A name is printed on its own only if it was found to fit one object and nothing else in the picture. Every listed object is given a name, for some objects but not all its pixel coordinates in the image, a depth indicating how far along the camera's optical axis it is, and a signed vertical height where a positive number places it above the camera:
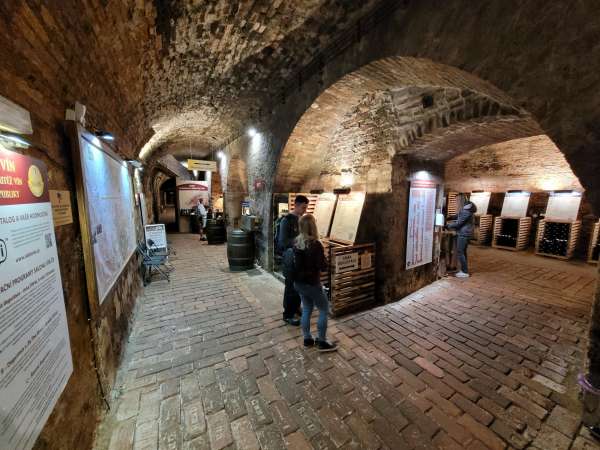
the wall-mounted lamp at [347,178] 5.05 +0.35
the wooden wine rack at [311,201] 5.87 -0.18
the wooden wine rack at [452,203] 9.79 -0.40
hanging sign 9.39 +1.18
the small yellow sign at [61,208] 1.65 -0.10
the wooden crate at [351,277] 3.97 -1.47
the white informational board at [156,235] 5.84 -1.05
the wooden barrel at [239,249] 6.41 -1.52
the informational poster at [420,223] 4.56 -0.58
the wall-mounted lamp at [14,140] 1.20 +0.29
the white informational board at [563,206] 7.19 -0.38
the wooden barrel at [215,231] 9.95 -1.61
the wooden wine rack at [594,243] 6.84 -1.44
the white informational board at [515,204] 8.33 -0.37
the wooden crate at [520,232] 8.41 -1.36
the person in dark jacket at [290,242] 3.75 -0.80
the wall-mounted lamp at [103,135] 2.55 +0.65
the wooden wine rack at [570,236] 7.27 -1.31
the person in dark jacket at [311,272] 2.88 -0.97
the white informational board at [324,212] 5.30 -0.42
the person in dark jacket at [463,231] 5.75 -0.94
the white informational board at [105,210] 2.16 -0.18
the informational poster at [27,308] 1.09 -0.62
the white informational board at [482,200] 9.27 -0.25
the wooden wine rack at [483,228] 9.45 -1.37
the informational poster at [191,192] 12.47 +0.09
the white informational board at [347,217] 4.59 -0.46
